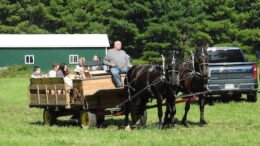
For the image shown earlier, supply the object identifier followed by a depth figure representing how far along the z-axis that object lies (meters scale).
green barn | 69.06
